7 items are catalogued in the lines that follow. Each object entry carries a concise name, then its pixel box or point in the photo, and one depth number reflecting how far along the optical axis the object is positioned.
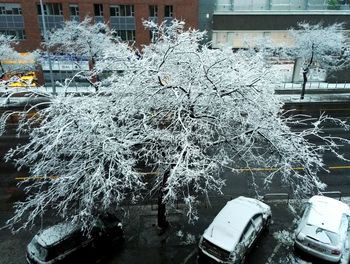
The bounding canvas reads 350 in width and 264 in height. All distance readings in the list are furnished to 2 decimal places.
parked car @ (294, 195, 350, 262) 11.64
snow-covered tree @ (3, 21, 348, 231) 10.62
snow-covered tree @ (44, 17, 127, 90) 32.69
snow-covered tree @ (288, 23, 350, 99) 32.06
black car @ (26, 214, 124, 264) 11.16
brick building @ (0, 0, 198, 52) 37.06
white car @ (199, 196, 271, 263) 11.38
